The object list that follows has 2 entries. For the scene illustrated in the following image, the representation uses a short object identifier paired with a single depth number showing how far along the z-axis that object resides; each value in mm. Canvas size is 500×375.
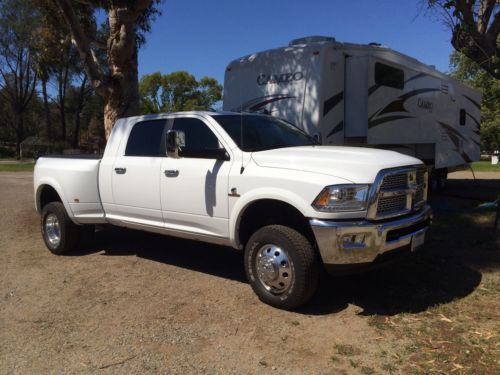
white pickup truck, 4156
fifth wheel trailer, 8531
